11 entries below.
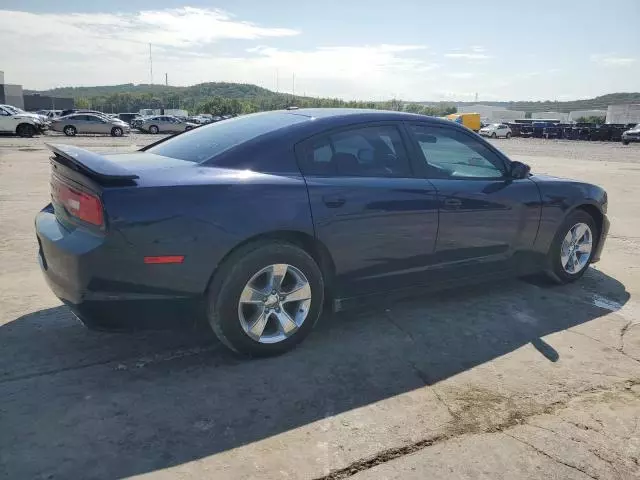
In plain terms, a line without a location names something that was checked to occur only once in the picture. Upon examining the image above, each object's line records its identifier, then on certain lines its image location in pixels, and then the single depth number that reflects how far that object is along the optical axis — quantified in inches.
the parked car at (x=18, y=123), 1003.3
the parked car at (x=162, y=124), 1476.4
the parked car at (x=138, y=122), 1511.8
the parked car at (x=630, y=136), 1460.4
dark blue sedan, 109.7
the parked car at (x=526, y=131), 1951.3
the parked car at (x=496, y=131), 1871.3
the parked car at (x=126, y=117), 2035.9
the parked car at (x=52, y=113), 1765.5
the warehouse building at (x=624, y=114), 2881.4
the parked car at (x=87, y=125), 1175.0
